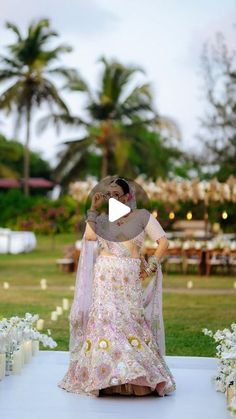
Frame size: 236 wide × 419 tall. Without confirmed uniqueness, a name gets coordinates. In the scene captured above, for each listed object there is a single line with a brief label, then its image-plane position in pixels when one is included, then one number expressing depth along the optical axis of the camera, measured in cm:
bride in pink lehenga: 667
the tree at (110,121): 3953
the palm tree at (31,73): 4075
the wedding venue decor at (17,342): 744
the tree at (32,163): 5472
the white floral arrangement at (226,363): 627
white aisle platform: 605
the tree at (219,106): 3681
